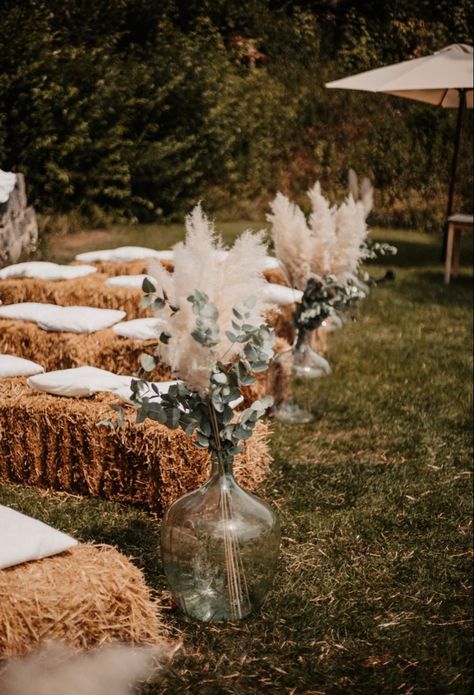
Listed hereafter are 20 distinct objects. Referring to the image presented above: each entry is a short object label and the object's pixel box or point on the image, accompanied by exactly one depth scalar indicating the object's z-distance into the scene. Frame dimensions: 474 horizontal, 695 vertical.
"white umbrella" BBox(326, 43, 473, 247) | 6.87
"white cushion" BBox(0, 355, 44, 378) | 3.15
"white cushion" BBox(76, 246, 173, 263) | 4.77
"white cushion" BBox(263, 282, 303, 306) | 4.52
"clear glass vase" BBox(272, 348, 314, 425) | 3.98
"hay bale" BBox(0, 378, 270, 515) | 2.89
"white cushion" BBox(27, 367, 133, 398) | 3.04
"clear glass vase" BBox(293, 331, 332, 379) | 4.04
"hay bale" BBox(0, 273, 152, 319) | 4.56
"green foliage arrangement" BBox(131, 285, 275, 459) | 2.10
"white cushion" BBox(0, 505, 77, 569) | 1.95
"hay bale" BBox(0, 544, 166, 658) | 1.89
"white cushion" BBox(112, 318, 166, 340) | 3.92
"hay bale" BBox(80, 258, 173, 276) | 5.35
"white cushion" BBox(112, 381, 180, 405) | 2.90
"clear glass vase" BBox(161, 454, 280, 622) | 2.23
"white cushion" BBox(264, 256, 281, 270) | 5.11
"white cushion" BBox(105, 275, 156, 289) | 4.84
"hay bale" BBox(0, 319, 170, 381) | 3.90
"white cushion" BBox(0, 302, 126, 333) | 3.97
